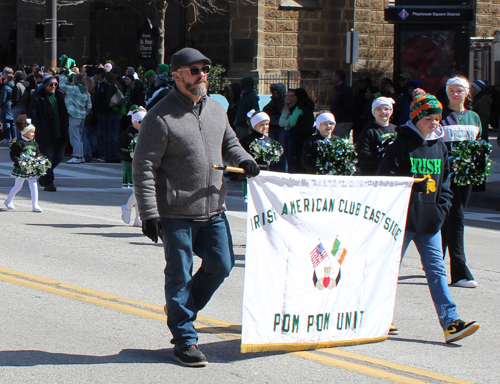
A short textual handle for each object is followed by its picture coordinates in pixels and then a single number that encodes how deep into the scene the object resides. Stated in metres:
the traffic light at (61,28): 22.54
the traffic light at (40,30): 22.45
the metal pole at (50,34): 21.28
